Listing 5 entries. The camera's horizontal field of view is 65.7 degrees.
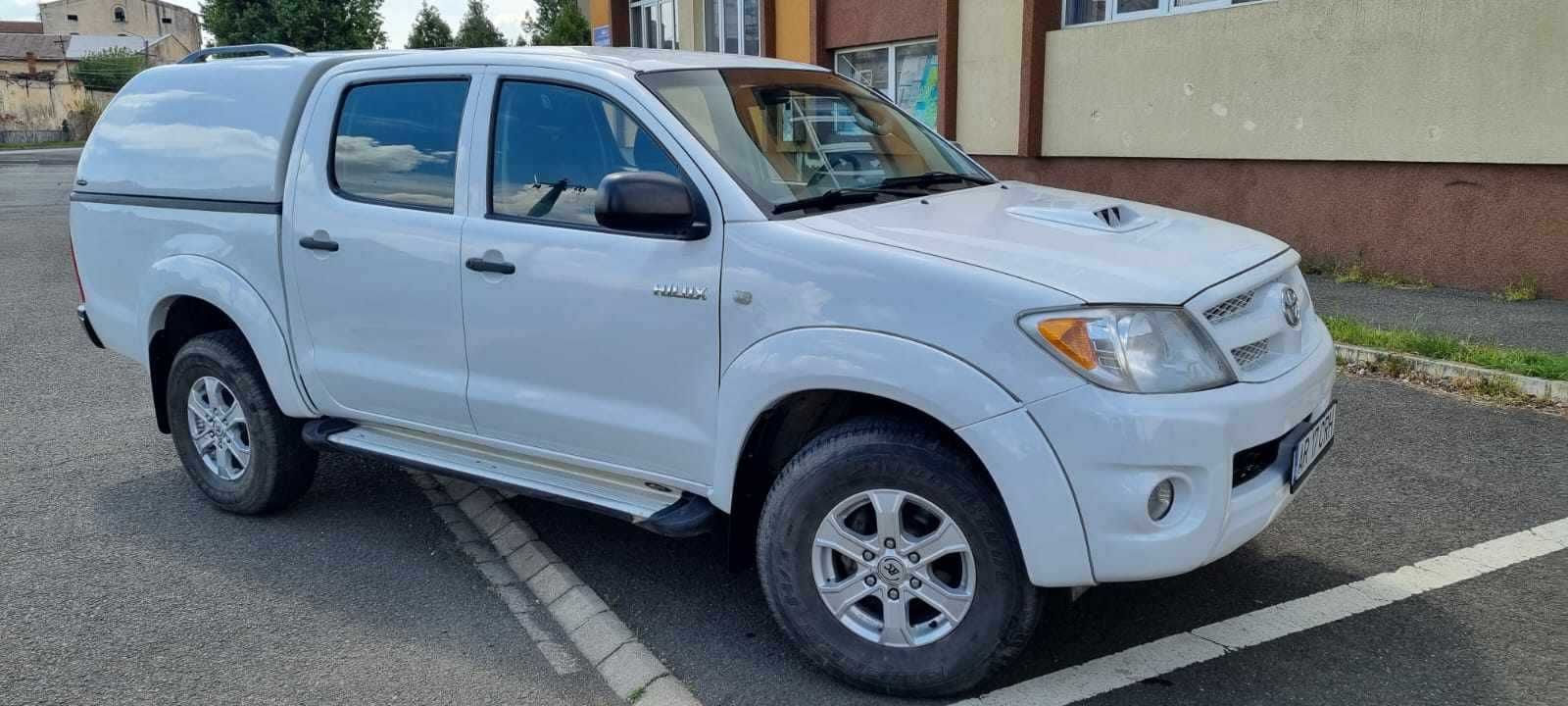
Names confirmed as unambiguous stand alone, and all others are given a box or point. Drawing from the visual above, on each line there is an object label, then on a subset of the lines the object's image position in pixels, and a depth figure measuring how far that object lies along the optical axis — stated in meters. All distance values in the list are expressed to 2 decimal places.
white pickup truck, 3.13
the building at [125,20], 84.06
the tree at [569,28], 43.50
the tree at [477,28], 78.31
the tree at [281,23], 39.47
